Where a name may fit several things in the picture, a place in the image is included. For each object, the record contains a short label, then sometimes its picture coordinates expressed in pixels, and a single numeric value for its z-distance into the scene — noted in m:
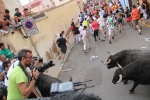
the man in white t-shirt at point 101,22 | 14.86
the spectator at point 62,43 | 12.60
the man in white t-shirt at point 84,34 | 13.56
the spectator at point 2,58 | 7.02
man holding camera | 3.60
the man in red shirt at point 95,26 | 14.10
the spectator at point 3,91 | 4.87
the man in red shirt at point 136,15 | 13.21
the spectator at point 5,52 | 7.72
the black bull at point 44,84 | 5.41
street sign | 8.37
